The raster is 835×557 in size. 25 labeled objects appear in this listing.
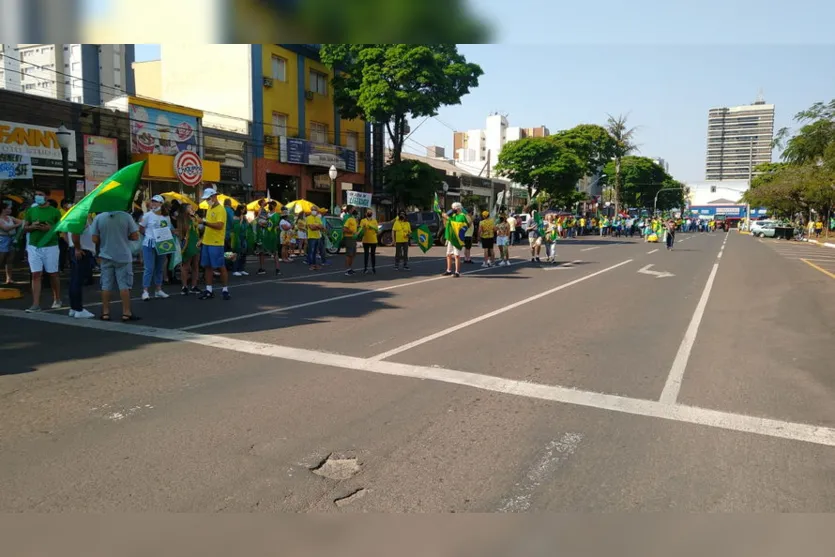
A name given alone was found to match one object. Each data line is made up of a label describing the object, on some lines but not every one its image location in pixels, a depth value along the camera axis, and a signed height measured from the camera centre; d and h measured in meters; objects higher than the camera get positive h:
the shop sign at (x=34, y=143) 18.94 +2.37
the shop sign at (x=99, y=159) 22.16 +2.21
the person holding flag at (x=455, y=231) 15.62 -0.21
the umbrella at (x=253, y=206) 17.64 +0.42
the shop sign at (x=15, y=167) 15.46 +1.34
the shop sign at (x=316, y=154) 33.03 +3.79
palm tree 70.38 +9.93
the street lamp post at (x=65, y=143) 15.46 +1.90
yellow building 32.03 +6.48
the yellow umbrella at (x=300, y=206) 19.88 +0.50
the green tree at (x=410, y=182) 34.94 +2.27
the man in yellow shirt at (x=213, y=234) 10.59 -0.23
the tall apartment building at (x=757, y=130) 194.62 +30.21
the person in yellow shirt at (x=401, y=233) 16.69 -0.30
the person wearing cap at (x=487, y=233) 17.73 -0.29
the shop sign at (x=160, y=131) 24.41 +3.66
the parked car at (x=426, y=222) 29.78 +0.02
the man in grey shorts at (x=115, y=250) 8.59 -0.42
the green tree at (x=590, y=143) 61.62 +8.31
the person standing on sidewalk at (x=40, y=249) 9.65 -0.48
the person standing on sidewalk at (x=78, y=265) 8.77 -0.67
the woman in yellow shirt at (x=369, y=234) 15.82 -0.31
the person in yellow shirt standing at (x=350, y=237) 16.26 -0.40
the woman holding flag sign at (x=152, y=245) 11.18 -0.45
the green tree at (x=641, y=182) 104.50 +7.41
